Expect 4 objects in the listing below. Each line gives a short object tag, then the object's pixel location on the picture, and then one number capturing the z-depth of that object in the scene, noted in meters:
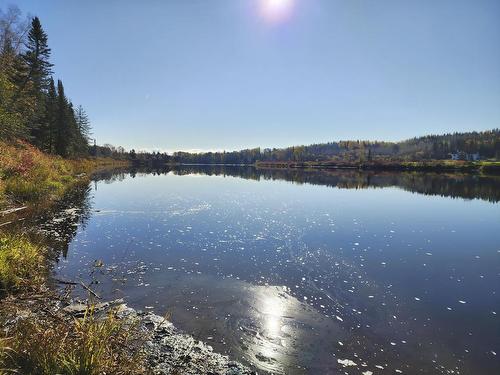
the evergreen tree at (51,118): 63.53
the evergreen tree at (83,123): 107.81
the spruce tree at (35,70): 47.25
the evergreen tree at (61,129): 67.12
